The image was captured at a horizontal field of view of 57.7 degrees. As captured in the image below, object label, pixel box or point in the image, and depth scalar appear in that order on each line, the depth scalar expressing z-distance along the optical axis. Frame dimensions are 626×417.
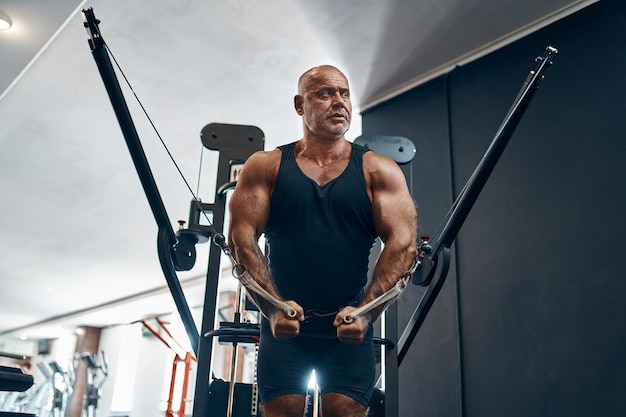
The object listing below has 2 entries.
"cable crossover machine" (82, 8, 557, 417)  1.64
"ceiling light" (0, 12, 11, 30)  3.46
